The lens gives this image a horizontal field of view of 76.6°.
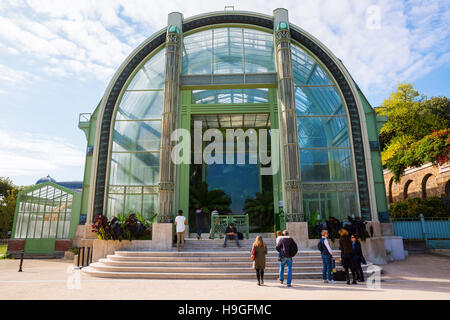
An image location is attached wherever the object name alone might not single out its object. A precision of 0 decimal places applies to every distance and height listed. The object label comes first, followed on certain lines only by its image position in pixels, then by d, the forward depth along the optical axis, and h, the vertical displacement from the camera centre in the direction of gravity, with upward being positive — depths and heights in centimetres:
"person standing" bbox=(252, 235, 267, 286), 787 -92
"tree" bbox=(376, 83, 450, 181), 2759 +1103
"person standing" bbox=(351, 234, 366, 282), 852 -107
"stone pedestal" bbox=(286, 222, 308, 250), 1203 -52
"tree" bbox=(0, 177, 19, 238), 3194 +88
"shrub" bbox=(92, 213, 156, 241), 1192 -33
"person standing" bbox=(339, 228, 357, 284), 818 -90
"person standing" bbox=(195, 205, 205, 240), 1406 +2
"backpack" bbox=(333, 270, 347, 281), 841 -167
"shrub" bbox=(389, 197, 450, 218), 2041 +76
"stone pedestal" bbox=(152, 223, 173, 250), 1208 -64
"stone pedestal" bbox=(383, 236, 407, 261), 1388 -136
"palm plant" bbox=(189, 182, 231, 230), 2072 +152
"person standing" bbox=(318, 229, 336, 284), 821 -105
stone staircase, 934 -153
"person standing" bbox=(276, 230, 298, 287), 769 -81
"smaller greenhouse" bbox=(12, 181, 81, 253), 1741 +35
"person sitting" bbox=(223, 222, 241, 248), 1216 -50
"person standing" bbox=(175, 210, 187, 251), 1134 -25
